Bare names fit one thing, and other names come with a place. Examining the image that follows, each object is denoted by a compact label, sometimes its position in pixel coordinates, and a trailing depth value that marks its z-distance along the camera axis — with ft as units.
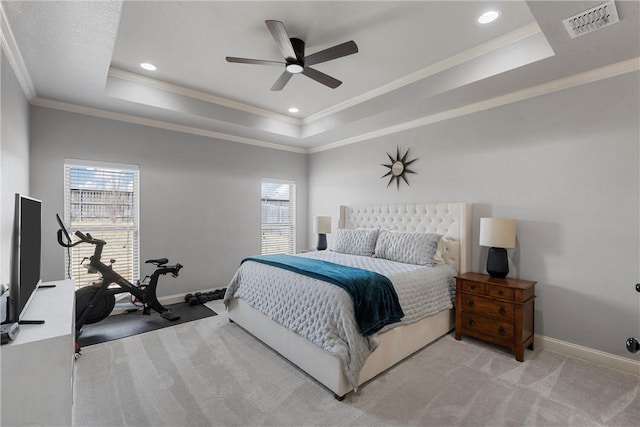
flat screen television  5.16
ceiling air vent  6.15
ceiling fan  7.29
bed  7.30
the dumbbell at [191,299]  14.07
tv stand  4.28
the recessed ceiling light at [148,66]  10.41
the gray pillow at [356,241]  13.30
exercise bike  10.55
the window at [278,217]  18.13
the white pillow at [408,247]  11.06
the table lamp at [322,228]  16.69
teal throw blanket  7.51
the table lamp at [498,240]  9.86
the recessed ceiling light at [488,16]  7.61
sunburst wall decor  14.12
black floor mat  10.50
